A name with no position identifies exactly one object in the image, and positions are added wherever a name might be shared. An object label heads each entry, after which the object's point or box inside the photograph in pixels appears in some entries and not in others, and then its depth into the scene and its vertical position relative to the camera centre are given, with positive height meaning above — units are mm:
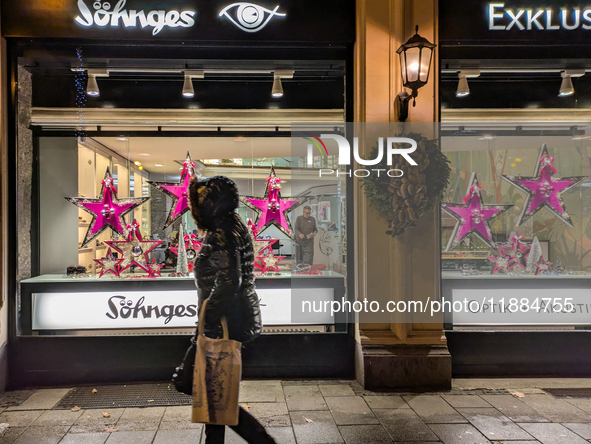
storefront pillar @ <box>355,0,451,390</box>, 4383 -151
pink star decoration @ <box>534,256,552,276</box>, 5020 -607
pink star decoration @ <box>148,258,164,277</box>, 4852 -590
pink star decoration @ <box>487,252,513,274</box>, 5016 -539
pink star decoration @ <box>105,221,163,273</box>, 4891 -354
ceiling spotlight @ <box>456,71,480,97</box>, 5094 +1909
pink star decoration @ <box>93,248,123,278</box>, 4863 -528
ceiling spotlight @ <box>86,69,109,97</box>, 4922 +1898
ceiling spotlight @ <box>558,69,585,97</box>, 5118 +1936
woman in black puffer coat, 2598 -340
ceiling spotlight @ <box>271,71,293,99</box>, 5113 +1952
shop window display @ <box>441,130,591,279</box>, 5035 +178
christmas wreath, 4180 +394
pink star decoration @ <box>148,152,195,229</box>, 5090 +376
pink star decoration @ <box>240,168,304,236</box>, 5188 +216
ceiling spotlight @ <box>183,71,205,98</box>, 5096 +1909
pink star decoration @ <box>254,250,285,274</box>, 5016 -535
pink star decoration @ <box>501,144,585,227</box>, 5145 +437
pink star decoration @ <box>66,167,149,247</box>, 5062 +185
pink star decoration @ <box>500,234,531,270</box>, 5059 -384
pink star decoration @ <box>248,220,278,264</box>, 5070 -302
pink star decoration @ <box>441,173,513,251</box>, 5031 +87
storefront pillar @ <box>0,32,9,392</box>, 4285 +78
